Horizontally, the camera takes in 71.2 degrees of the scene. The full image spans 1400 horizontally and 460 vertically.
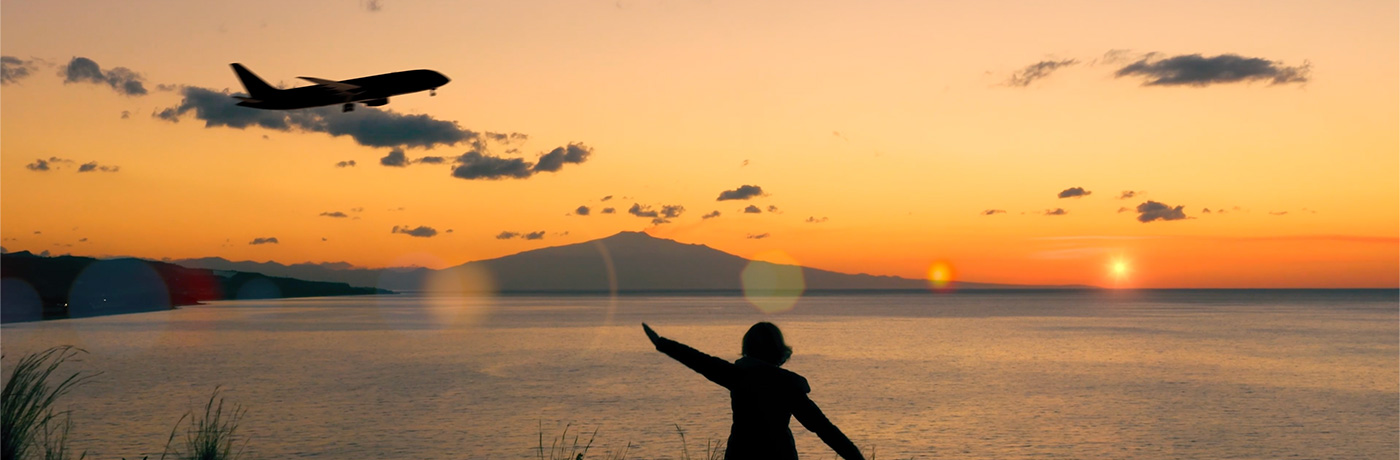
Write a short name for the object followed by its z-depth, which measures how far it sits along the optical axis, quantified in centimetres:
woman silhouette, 729
